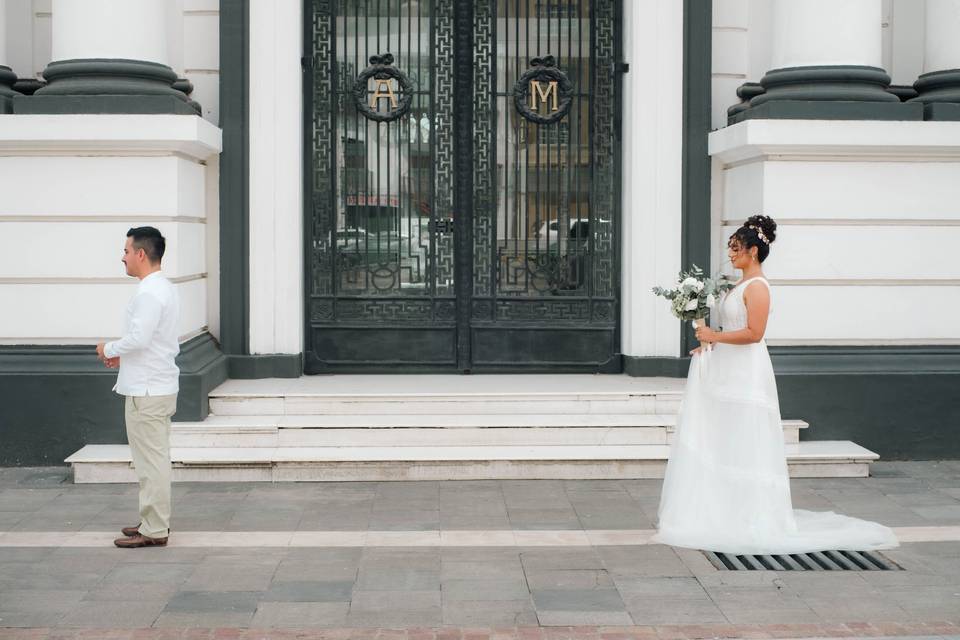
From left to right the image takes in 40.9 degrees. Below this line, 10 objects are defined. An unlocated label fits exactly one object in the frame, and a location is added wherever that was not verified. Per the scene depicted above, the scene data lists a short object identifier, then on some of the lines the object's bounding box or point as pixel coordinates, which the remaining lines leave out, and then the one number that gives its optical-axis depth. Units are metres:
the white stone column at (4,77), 9.82
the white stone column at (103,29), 9.80
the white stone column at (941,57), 10.50
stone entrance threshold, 9.24
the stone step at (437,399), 9.95
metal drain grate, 7.17
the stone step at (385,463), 9.19
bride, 7.57
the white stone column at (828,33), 10.25
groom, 7.33
